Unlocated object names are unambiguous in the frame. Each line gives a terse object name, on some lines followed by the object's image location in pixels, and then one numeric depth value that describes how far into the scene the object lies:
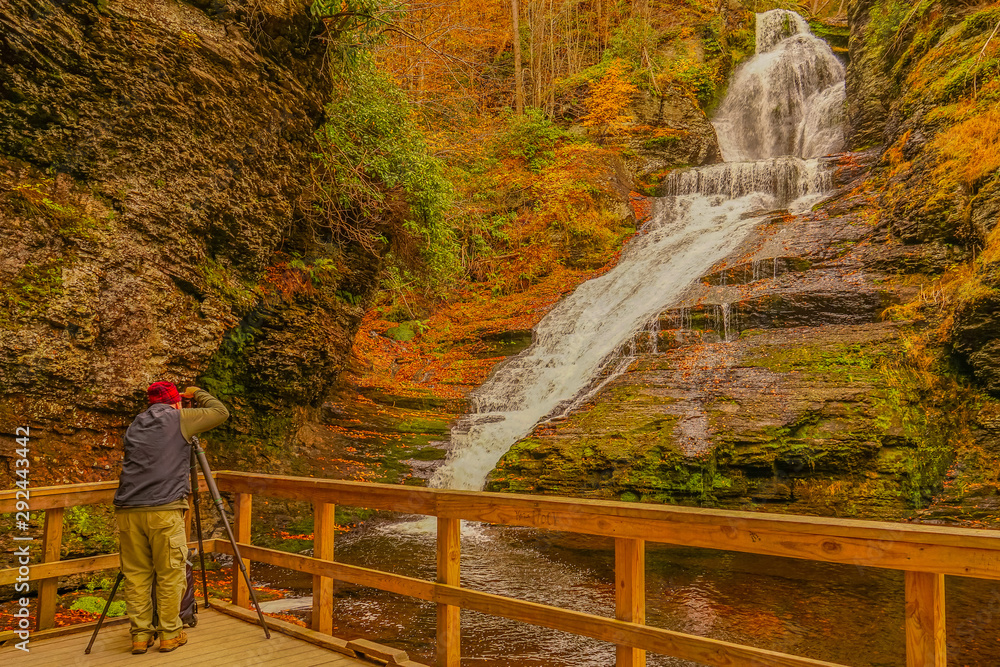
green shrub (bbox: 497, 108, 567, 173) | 22.58
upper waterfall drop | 21.67
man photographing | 3.69
